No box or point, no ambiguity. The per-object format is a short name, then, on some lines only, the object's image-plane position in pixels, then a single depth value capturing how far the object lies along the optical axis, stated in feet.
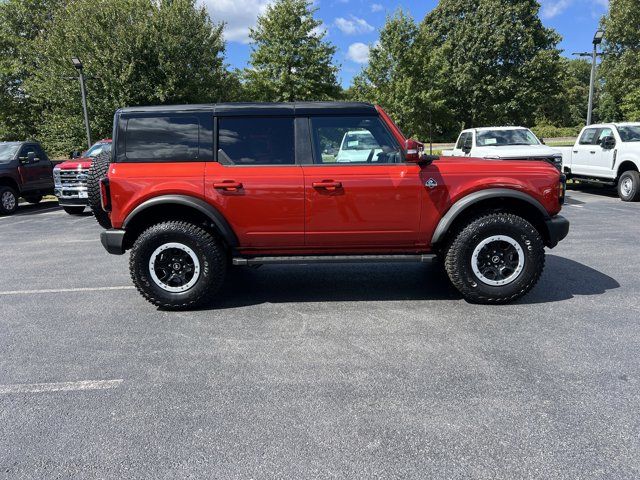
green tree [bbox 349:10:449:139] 73.82
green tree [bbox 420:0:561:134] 116.26
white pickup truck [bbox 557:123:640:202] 37.50
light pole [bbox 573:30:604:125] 54.24
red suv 14.37
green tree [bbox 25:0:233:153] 67.41
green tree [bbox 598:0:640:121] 87.81
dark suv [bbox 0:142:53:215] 41.68
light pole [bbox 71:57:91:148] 50.55
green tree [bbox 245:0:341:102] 87.35
